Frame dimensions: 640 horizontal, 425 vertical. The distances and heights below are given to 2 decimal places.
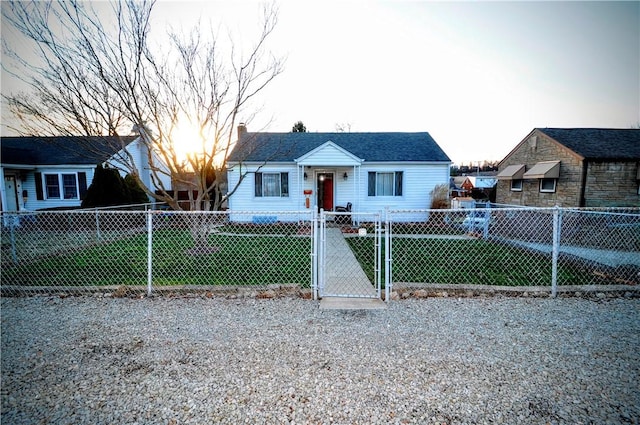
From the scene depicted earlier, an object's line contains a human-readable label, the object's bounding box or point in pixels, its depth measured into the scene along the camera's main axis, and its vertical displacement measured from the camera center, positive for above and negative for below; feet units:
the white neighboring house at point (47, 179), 51.03 +3.51
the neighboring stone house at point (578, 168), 45.78 +3.89
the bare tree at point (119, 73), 19.51 +9.29
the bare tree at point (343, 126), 115.75 +28.05
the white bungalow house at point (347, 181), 45.73 +2.12
